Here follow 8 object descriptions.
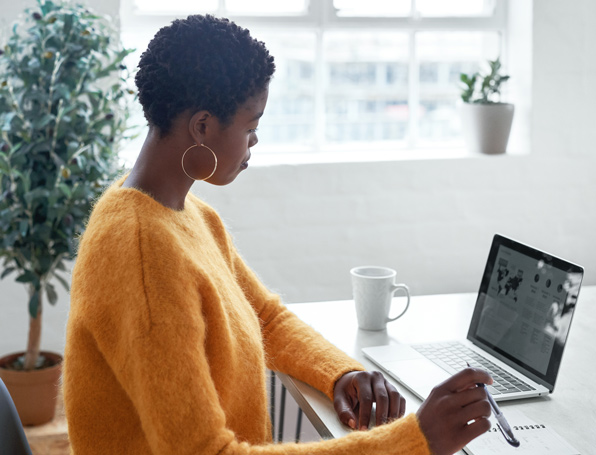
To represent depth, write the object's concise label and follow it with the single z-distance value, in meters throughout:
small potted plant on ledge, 3.02
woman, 0.88
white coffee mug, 1.53
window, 3.03
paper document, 1.00
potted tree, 2.25
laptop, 1.22
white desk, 1.12
